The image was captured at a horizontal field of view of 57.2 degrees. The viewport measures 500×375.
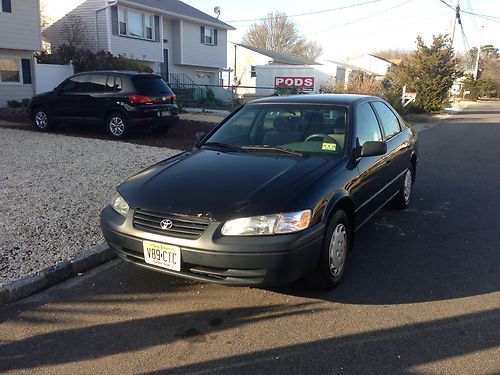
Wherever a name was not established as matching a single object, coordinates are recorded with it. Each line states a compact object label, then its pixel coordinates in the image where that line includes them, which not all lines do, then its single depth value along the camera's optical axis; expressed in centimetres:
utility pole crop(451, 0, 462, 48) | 3145
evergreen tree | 2672
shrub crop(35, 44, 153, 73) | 2066
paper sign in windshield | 438
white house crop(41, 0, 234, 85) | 2375
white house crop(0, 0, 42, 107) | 1783
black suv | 1123
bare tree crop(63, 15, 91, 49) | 2372
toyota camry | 326
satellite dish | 3825
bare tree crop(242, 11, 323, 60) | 7206
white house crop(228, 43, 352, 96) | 3909
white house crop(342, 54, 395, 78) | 7525
